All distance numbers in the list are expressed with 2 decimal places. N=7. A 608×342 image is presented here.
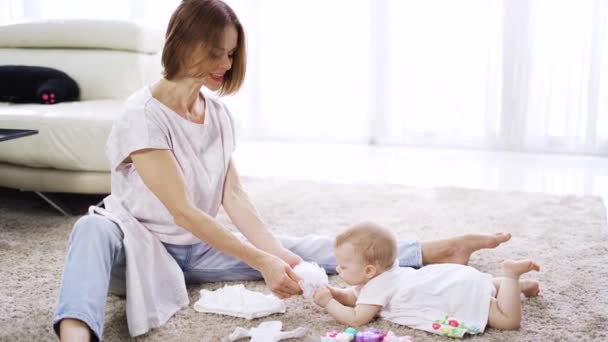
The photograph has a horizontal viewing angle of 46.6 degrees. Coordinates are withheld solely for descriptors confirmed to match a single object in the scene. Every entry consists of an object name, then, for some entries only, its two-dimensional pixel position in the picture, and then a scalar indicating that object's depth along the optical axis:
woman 1.50
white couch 2.49
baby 1.56
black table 2.04
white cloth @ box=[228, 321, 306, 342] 1.50
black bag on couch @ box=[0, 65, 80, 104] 2.90
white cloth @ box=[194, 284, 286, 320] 1.65
